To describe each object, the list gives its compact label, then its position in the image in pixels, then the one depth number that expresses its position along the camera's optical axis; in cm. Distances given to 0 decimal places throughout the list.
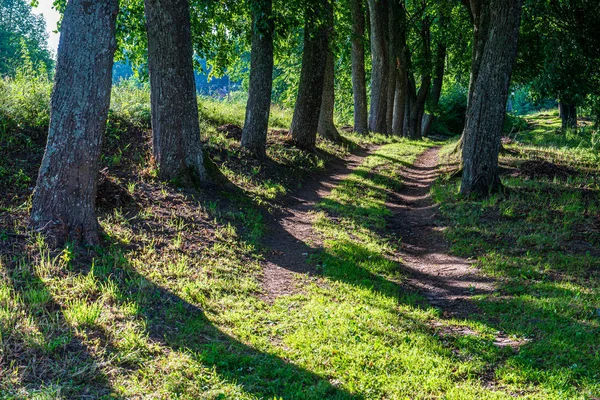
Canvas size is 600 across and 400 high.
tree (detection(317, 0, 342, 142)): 1855
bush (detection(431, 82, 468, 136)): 4634
